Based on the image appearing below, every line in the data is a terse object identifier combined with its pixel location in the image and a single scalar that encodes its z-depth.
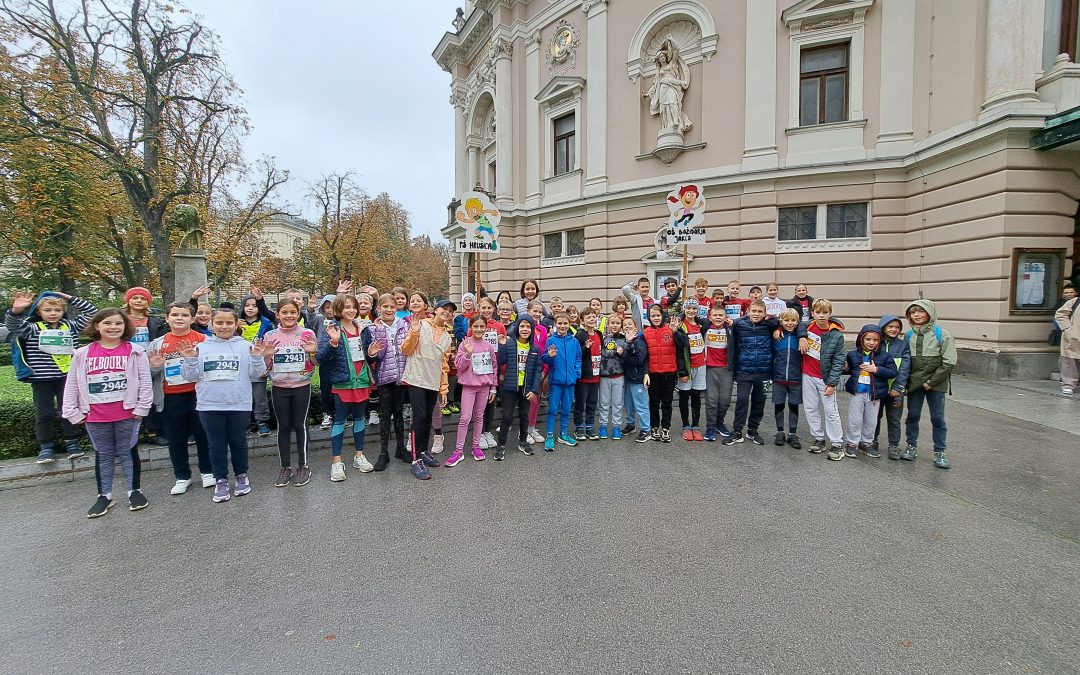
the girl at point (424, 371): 5.44
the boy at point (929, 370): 5.44
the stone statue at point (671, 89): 15.48
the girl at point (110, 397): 4.28
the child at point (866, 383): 5.68
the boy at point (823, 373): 5.84
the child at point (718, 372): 6.55
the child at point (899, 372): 5.62
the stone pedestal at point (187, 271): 10.73
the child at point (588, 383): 6.64
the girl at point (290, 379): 4.97
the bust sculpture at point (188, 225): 10.74
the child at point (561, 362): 6.45
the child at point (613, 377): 6.68
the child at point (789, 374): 6.26
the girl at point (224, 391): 4.66
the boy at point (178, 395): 4.75
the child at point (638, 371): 6.57
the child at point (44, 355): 5.20
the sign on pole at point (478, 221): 7.77
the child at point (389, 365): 5.70
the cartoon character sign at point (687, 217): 8.48
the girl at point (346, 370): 5.26
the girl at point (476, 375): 5.87
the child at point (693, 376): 6.66
